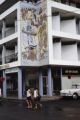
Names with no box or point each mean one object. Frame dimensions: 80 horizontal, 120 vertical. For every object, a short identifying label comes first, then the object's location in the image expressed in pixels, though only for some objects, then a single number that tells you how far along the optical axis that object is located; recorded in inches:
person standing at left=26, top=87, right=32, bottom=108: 476.3
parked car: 653.0
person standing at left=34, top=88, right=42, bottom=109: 460.6
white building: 710.2
